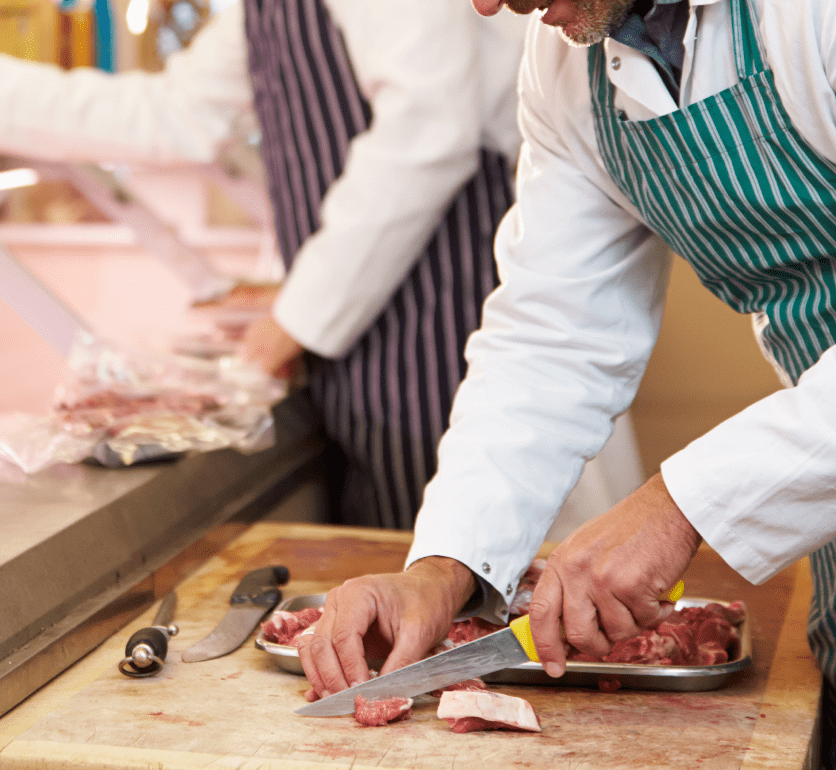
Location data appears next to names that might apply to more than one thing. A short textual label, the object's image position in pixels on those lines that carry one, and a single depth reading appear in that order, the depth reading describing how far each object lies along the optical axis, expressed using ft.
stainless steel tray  6.10
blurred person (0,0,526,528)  8.32
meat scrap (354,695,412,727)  5.90
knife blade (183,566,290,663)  6.41
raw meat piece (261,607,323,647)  6.34
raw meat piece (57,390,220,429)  7.48
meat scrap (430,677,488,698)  6.05
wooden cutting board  5.74
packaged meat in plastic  7.21
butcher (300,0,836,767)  5.92
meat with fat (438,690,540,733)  5.85
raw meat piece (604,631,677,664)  6.22
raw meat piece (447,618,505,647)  6.46
